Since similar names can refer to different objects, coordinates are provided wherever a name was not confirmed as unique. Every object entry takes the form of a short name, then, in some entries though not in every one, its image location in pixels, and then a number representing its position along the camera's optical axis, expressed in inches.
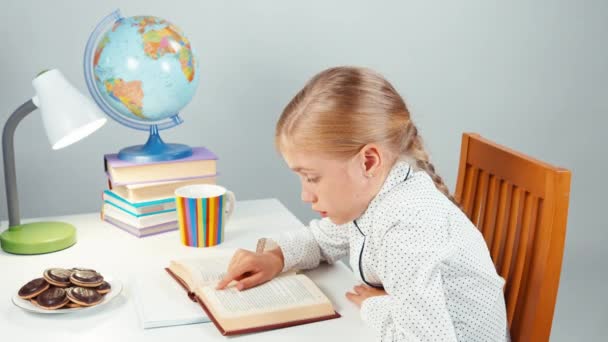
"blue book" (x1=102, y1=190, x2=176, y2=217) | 51.6
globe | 52.0
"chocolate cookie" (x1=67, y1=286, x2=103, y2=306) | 38.3
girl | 34.3
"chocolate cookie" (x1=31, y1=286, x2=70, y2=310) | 37.9
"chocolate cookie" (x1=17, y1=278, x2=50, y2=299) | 38.7
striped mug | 48.9
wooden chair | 40.1
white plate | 37.9
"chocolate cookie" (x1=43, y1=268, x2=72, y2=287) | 39.3
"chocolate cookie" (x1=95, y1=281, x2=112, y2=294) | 39.8
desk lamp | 44.3
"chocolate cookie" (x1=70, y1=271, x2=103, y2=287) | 39.5
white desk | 36.5
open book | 36.9
